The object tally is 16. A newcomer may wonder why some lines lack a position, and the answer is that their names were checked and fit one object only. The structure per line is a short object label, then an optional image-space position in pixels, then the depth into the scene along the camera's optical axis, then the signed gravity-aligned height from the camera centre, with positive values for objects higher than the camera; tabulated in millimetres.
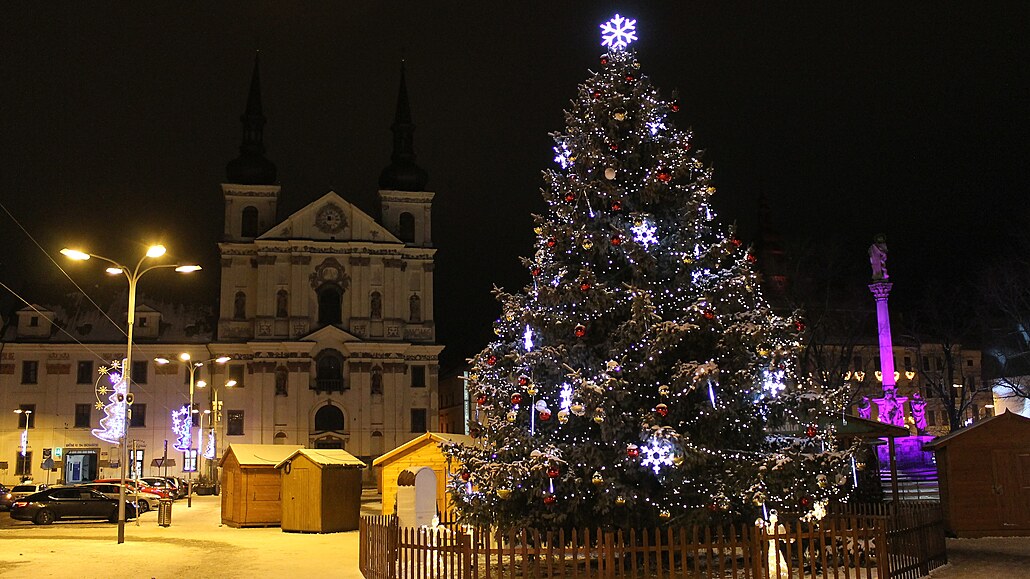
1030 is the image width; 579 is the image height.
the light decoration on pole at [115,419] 29781 +1197
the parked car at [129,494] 36062 -1501
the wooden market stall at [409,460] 29531 -339
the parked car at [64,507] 32500 -1721
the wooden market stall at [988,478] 20531 -847
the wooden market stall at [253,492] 29672 -1240
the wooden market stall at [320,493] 27438 -1226
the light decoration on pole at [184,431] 47069 +1133
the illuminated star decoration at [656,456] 14633 -175
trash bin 29797 -1833
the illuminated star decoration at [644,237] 16172 +3455
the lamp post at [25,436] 61219 +1253
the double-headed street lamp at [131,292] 21703 +3924
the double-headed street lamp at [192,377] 40656 +3141
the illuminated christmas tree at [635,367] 14828 +1244
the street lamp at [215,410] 48344 +2124
